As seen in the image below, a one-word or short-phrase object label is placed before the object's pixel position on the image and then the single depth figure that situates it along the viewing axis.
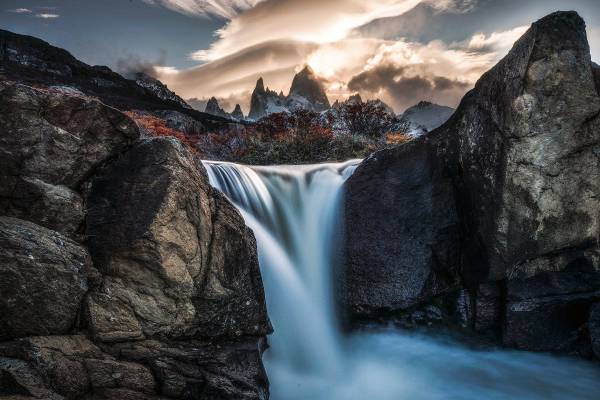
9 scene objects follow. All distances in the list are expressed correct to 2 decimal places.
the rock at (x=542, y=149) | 4.77
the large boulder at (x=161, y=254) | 3.46
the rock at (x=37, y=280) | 2.79
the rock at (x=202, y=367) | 3.30
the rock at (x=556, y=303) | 5.16
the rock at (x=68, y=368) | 2.62
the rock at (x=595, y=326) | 4.93
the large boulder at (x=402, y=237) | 6.06
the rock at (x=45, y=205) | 3.26
